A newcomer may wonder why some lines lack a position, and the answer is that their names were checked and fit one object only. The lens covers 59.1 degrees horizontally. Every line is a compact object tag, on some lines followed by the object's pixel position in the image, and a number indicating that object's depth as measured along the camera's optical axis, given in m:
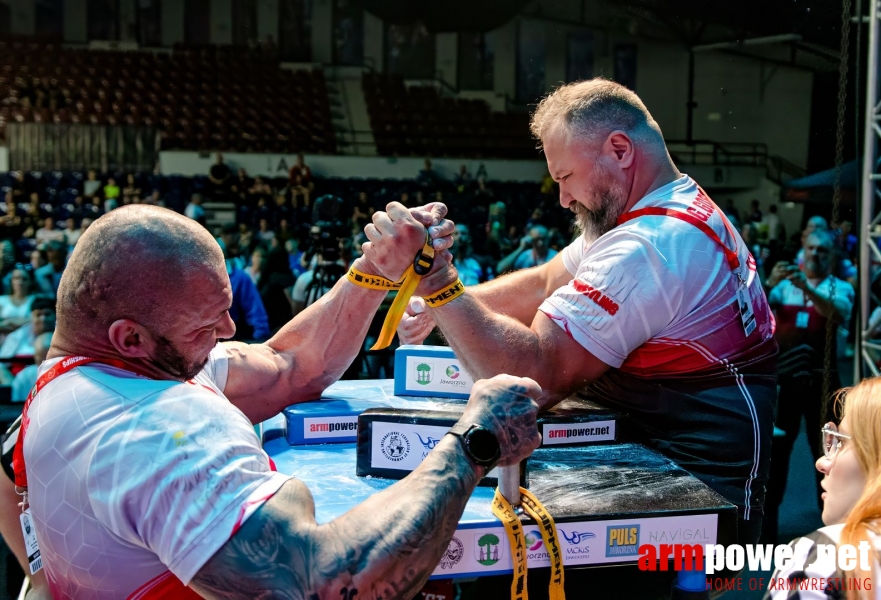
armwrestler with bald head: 0.95
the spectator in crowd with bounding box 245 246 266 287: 7.34
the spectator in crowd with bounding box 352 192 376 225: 10.15
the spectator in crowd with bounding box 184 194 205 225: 9.16
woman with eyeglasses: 1.03
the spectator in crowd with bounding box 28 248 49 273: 6.71
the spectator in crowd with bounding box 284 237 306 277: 8.66
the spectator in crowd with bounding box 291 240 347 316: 5.58
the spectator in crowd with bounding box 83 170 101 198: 12.29
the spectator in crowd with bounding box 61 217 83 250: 9.41
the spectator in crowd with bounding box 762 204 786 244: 12.72
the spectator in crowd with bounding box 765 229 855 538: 4.22
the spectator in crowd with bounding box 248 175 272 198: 12.21
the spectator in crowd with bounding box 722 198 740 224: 12.90
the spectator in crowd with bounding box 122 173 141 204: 11.23
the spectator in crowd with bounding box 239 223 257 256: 8.19
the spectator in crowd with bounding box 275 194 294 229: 11.52
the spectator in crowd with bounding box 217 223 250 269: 6.82
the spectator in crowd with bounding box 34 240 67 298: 6.20
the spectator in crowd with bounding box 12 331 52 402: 4.33
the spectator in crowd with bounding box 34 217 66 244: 9.59
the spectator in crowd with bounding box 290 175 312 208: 12.01
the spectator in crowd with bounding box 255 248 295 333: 6.70
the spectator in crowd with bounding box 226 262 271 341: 5.61
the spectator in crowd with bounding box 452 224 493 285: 6.70
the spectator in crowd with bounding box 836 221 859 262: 5.82
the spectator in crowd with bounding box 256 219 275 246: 8.77
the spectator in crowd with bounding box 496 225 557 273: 7.41
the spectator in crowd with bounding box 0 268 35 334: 5.19
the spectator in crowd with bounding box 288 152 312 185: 12.41
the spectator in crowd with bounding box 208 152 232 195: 12.36
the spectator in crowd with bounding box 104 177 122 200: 11.65
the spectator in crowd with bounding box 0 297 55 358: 4.51
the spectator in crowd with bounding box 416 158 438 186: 12.96
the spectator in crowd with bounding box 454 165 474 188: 13.30
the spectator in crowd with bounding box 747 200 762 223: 12.76
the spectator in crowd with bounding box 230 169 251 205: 12.25
